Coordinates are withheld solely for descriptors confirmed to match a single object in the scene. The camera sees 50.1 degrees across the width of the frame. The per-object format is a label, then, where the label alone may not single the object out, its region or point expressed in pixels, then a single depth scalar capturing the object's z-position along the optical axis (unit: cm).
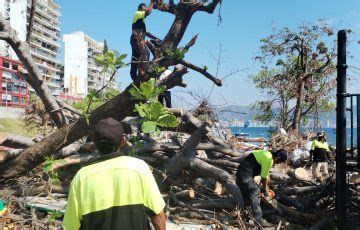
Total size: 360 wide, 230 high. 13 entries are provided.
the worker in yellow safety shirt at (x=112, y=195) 221
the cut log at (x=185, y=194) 637
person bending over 588
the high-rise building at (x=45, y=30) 7269
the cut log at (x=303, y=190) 656
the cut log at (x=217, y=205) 621
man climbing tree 610
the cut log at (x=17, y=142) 763
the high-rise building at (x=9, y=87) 5719
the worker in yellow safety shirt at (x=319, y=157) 998
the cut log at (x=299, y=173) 863
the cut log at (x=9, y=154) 715
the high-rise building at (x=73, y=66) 9825
